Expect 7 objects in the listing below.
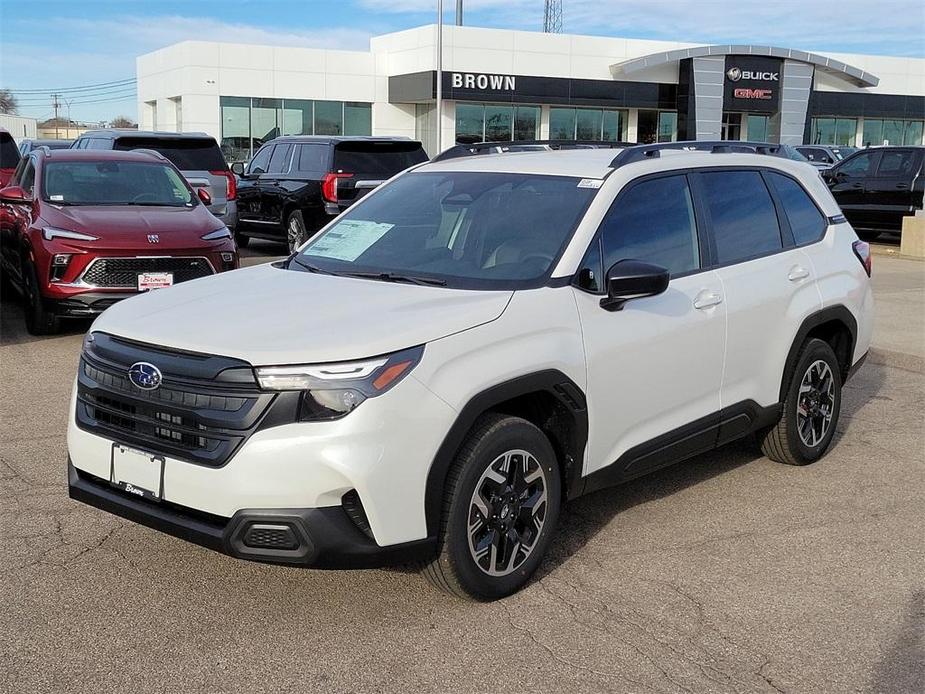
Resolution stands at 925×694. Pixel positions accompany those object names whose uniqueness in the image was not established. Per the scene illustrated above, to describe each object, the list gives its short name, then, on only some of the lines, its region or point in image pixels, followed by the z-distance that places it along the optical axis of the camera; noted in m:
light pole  37.81
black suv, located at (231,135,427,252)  14.74
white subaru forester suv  3.50
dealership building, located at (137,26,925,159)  44.12
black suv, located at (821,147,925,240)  18.80
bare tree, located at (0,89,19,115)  112.87
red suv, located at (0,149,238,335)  8.80
